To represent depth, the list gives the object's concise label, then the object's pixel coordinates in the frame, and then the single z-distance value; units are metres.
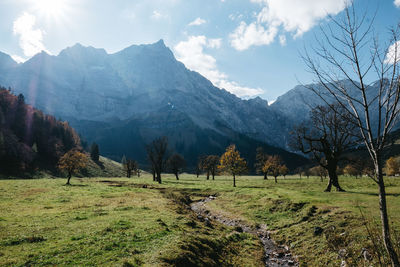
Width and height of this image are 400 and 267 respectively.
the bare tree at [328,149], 35.48
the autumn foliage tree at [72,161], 58.76
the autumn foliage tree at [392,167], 94.95
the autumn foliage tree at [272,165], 86.88
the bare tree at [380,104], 6.05
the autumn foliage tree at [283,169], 94.00
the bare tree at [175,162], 101.44
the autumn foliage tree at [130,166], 116.81
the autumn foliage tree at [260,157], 102.26
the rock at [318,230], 19.73
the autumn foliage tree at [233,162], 60.09
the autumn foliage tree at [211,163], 109.31
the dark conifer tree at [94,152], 153.62
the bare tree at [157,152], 73.31
